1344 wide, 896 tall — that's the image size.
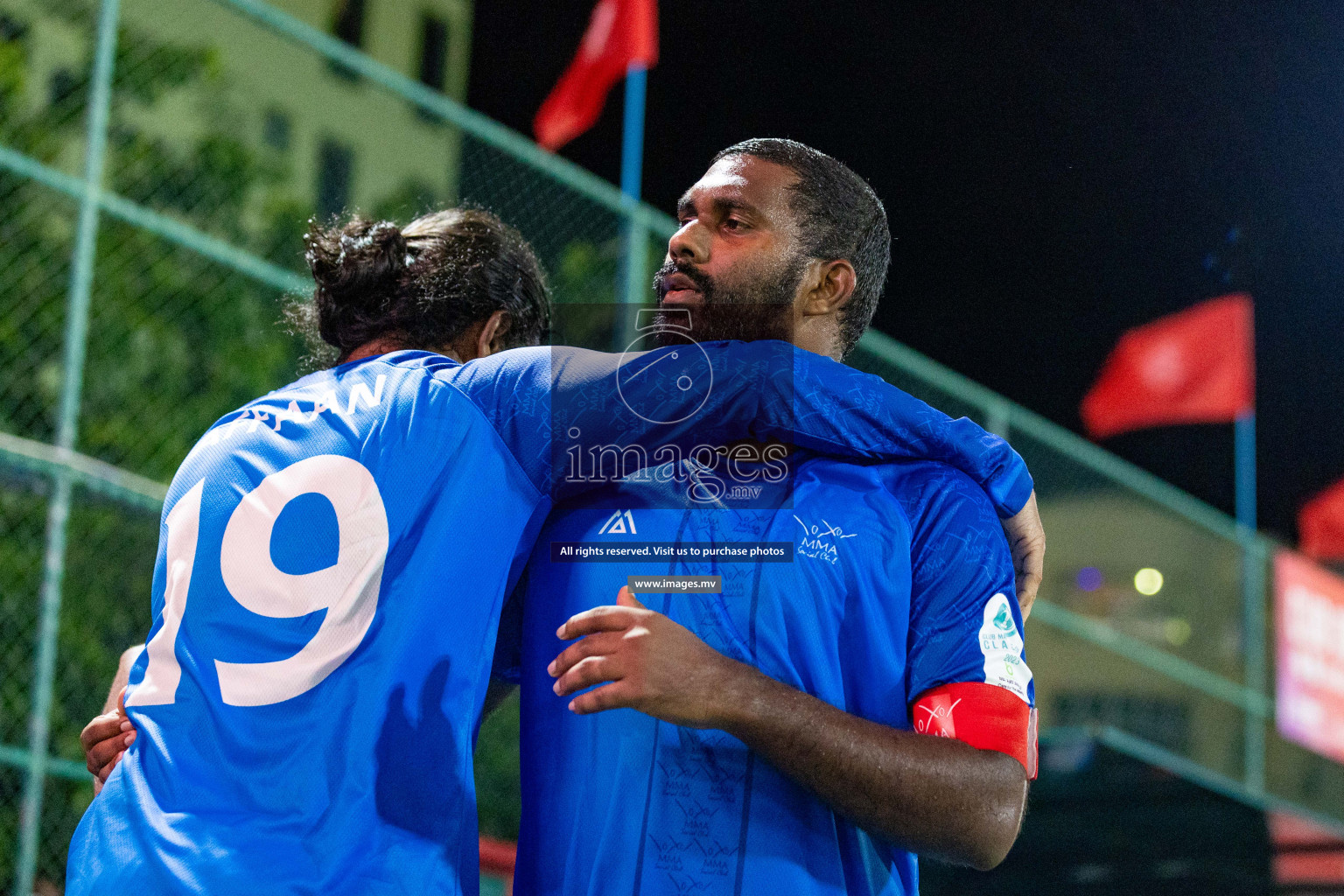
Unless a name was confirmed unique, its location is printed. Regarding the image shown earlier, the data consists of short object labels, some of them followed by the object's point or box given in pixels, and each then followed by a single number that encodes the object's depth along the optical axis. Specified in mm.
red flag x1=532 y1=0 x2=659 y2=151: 12836
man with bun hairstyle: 3154
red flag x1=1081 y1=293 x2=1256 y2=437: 17094
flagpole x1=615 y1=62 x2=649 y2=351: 11508
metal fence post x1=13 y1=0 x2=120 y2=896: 7594
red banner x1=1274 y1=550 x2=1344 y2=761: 18578
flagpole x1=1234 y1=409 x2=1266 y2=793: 17016
